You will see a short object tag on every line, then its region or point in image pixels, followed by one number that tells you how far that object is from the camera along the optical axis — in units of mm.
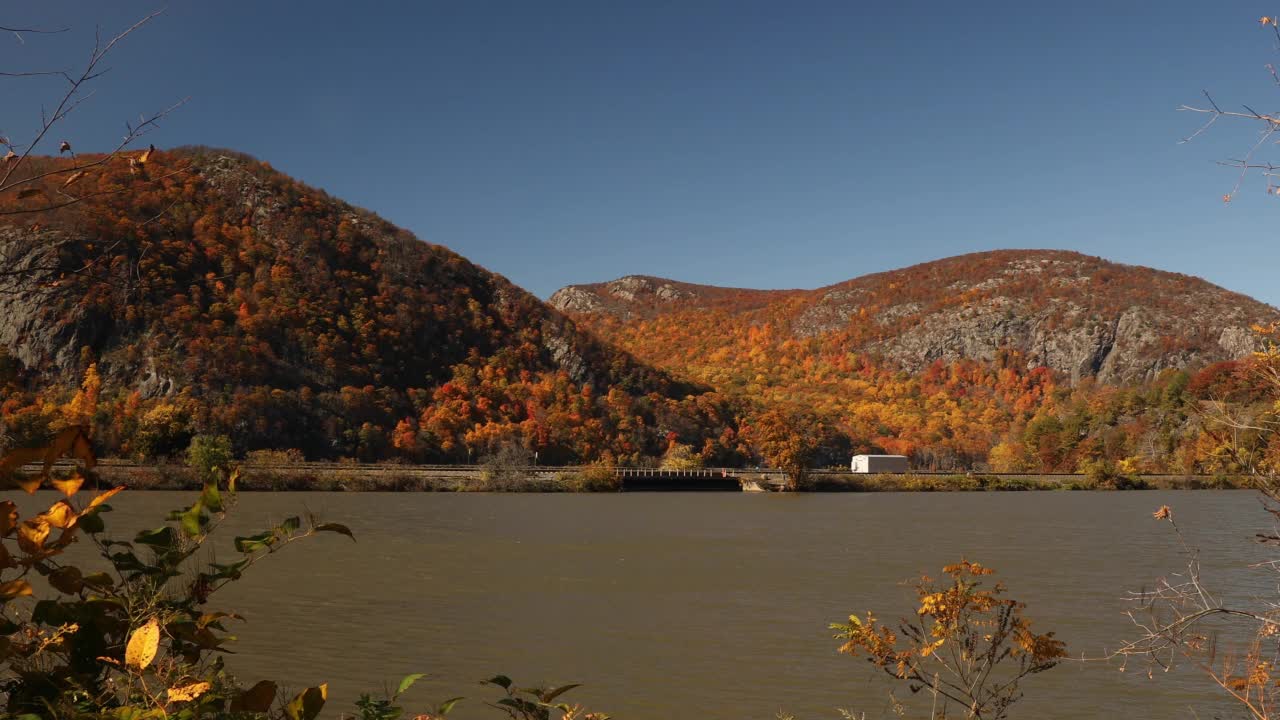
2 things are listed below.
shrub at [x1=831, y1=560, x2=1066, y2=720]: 7398
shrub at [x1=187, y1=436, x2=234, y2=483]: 57669
